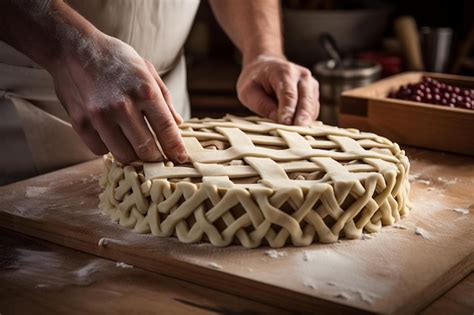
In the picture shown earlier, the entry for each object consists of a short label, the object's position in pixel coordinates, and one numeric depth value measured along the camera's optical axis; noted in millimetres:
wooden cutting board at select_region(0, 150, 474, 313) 991
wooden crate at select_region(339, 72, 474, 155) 1646
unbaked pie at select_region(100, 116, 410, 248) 1136
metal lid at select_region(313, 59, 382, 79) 2605
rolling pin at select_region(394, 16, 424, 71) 2762
